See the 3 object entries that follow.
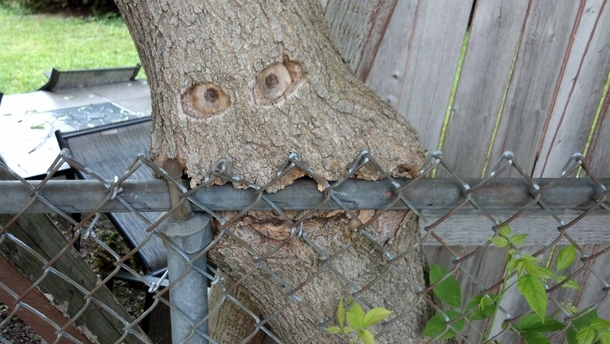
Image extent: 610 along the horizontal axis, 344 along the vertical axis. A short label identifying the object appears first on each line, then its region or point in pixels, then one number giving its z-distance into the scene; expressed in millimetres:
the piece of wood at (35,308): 1272
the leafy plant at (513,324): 1308
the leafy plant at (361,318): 1220
